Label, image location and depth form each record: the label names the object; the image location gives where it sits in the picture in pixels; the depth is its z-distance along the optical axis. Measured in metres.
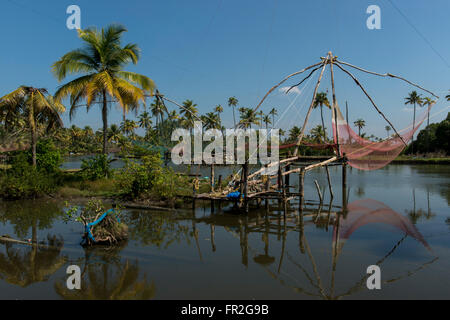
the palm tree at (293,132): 54.03
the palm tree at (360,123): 71.19
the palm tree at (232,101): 61.91
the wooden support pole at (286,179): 15.76
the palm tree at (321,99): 46.69
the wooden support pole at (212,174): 12.81
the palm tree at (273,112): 68.56
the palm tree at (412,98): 55.09
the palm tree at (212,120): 51.89
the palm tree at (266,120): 64.62
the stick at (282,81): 11.82
